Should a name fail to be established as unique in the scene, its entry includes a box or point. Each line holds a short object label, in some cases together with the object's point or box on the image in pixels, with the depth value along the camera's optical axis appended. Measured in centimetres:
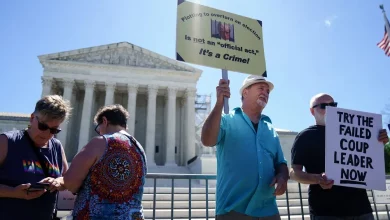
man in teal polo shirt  275
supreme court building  2970
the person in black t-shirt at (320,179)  306
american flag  1050
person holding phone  243
